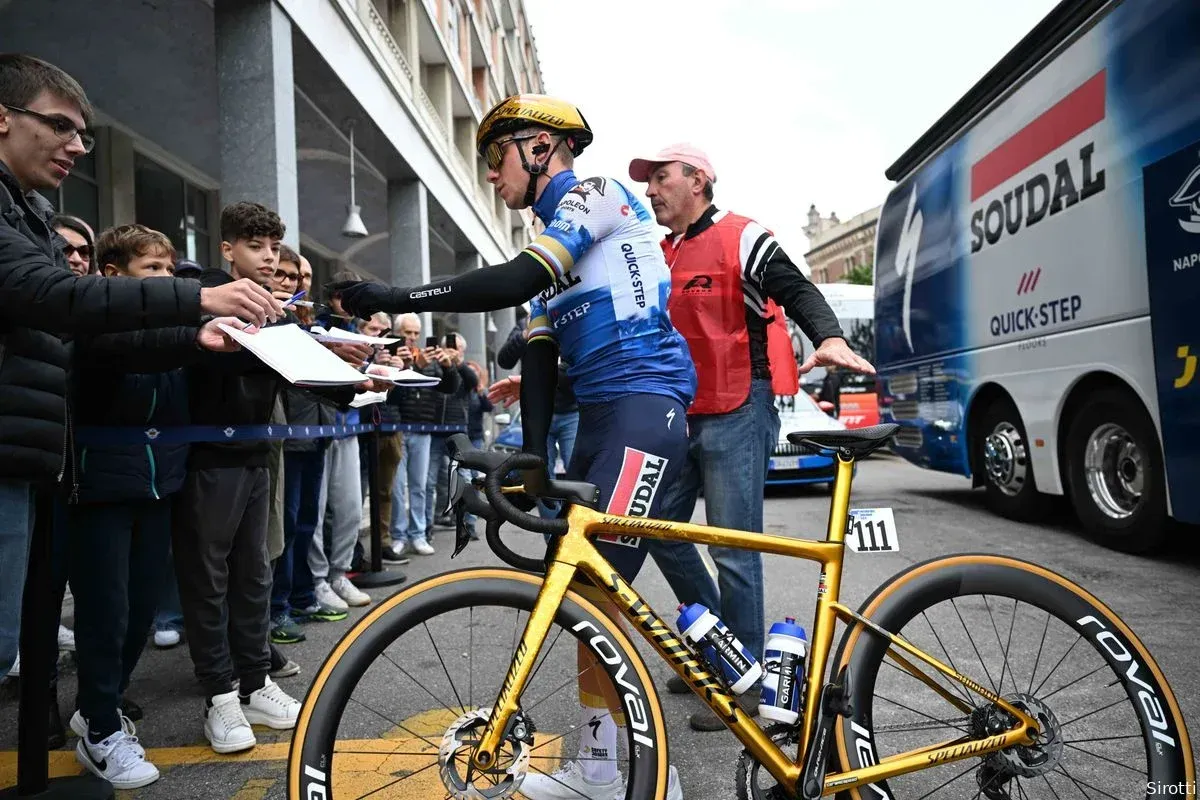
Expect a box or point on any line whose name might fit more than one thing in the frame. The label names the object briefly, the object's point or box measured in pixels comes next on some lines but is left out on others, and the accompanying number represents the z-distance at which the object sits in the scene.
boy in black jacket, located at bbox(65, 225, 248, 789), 2.61
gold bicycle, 1.74
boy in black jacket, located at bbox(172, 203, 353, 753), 2.90
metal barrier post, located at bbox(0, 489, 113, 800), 2.29
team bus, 4.76
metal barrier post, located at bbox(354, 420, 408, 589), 5.43
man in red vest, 2.90
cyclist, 2.07
